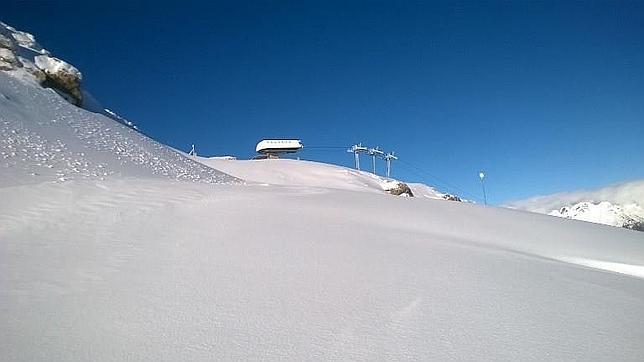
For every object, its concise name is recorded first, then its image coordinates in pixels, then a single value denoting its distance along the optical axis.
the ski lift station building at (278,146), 48.38
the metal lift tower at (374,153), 47.72
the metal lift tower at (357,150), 45.99
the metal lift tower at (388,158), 48.65
